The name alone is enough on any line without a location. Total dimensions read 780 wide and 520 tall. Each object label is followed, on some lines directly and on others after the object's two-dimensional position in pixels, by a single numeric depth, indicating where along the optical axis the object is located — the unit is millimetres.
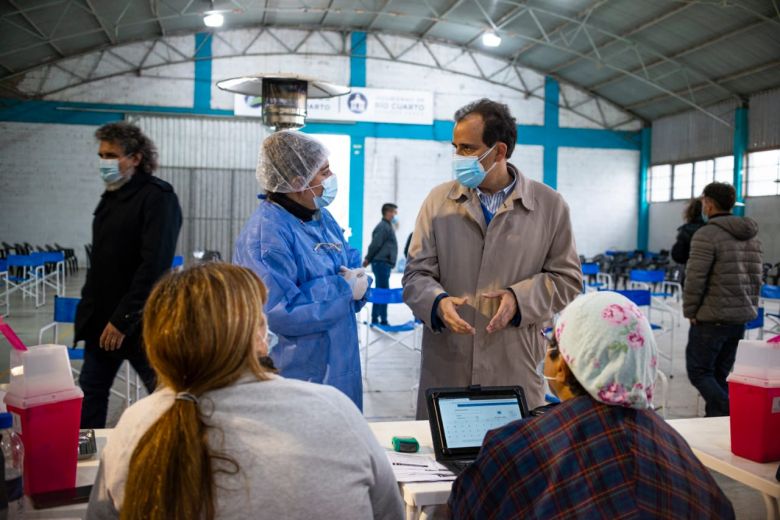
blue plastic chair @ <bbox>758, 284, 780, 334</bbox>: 5988
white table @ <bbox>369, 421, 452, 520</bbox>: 1531
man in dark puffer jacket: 3762
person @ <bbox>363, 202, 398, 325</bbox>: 8211
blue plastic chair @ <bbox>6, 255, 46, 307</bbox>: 8047
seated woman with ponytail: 933
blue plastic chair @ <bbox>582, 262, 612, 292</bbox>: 9359
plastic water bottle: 1282
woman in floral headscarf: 1111
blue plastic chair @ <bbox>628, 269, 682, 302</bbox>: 7680
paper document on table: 1612
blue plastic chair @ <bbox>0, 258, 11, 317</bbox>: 7875
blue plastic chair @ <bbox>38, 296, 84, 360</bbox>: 3945
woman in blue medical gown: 2061
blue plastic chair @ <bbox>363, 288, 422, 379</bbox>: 5336
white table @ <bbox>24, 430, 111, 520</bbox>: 1394
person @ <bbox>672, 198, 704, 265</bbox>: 5238
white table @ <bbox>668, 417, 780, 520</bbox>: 1673
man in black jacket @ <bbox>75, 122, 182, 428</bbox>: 2707
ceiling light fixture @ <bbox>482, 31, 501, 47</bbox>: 12102
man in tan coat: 2215
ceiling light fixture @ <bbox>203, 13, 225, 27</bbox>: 12084
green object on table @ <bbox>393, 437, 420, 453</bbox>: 1799
